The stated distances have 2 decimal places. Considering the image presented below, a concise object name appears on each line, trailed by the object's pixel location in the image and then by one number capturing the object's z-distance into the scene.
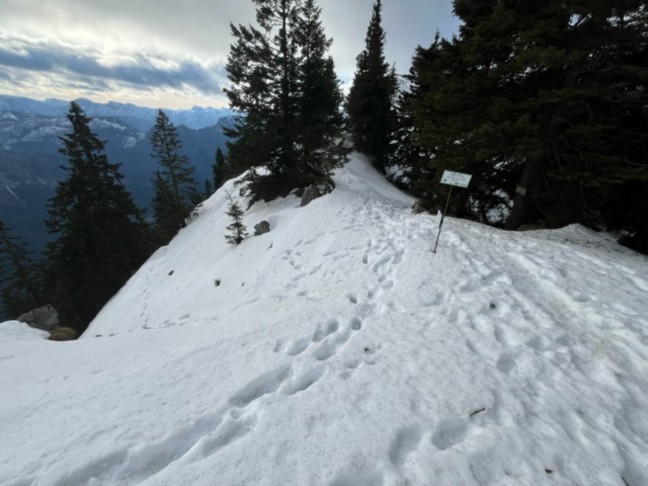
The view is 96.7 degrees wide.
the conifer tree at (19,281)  25.36
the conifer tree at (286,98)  16.03
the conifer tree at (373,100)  25.72
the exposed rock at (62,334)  9.97
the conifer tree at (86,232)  23.06
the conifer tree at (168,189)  27.69
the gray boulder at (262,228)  14.68
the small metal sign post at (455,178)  6.99
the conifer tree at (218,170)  46.46
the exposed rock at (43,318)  11.07
